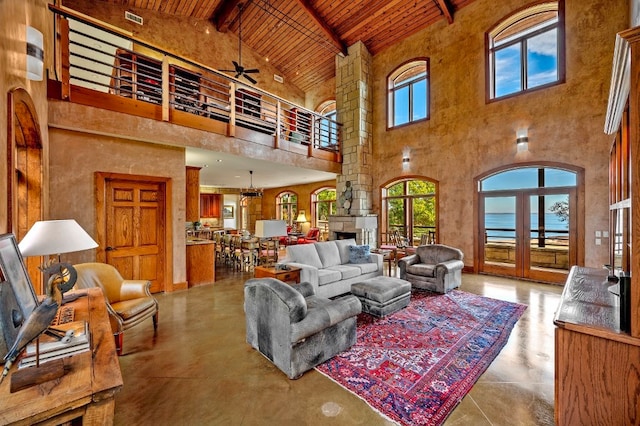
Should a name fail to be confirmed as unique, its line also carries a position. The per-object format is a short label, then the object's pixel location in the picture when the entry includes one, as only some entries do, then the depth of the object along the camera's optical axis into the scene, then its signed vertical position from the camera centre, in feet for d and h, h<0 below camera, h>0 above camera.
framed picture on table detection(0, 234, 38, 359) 3.81 -1.20
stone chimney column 25.64 +7.62
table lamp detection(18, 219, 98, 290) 6.61 -0.62
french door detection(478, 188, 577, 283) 17.43 -1.35
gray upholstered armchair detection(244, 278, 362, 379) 7.63 -3.21
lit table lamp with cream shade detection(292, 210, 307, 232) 40.04 -1.16
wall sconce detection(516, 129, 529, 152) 18.35 +4.62
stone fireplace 24.44 -1.36
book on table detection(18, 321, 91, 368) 3.92 -1.96
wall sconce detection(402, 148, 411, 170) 24.21 +4.52
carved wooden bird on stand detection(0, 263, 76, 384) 3.30 -1.36
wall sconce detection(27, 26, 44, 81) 6.48 +3.64
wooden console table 3.12 -2.11
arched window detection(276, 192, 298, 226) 43.26 +1.06
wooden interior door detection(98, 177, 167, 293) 14.56 -0.81
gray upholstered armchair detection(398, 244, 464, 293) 15.38 -3.11
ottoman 11.87 -3.53
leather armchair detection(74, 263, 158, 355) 9.36 -2.93
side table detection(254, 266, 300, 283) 12.82 -2.76
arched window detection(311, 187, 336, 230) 38.86 +1.07
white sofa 14.12 -3.00
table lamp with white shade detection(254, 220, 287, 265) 13.42 -0.72
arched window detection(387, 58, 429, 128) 24.05 +10.43
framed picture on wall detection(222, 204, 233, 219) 45.91 +0.31
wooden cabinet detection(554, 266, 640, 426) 4.90 -2.84
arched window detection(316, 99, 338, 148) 32.29 +12.11
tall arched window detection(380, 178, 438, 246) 26.37 -0.05
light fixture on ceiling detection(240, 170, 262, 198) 29.14 +2.04
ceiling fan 21.58 +16.75
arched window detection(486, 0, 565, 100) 17.80 +10.73
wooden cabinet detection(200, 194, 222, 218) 44.19 +1.24
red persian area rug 6.77 -4.41
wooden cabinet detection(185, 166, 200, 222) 19.00 +1.30
